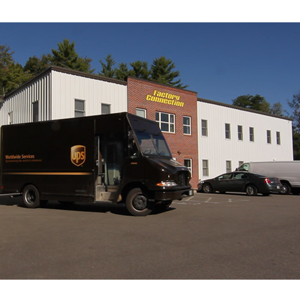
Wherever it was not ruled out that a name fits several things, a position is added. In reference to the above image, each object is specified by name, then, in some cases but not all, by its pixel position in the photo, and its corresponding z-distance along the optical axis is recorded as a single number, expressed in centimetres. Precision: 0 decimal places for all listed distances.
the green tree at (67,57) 4931
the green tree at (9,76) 4456
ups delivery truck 1072
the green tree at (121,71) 5646
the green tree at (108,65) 6102
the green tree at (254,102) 8075
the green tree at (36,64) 5082
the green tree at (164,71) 6006
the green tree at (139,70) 5727
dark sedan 1919
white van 2112
